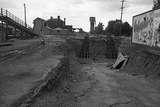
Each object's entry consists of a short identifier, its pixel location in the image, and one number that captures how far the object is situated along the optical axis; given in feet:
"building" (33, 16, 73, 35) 226.69
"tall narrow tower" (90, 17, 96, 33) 284.39
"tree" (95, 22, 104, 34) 239.50
